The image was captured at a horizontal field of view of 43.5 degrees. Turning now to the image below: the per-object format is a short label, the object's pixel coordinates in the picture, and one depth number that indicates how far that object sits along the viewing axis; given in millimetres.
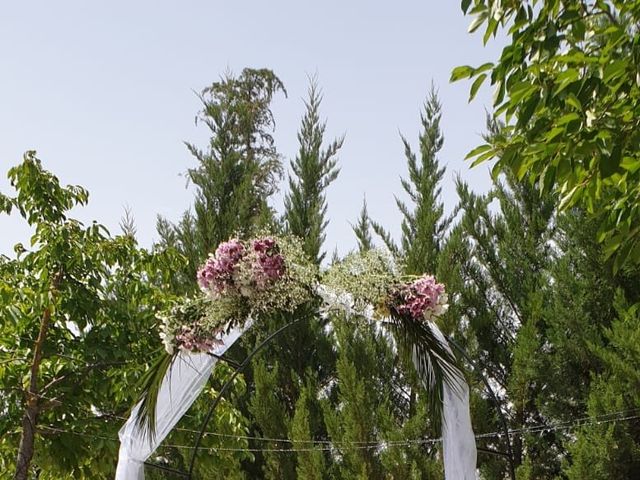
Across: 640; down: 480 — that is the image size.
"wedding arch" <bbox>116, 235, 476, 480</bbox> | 4699
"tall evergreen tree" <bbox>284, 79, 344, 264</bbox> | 10016
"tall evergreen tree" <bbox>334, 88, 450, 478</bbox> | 8016
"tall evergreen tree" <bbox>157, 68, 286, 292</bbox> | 10484
